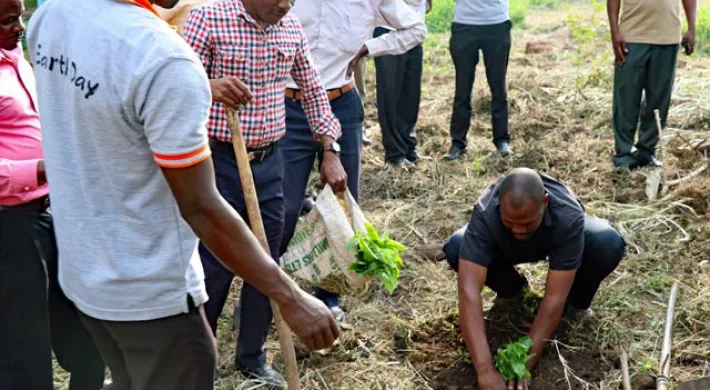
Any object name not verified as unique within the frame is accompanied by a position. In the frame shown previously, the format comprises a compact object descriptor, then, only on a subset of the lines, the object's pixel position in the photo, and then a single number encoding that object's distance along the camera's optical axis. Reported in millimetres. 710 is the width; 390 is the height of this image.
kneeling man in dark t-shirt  3342
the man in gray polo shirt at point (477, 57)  6379
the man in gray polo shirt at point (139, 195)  1747
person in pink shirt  2719
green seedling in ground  3400
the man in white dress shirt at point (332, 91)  3742
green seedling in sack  3334
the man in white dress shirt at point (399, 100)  6445
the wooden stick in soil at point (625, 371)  3364
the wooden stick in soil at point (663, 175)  5396
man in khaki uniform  5914
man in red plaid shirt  3039
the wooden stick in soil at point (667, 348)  3246
